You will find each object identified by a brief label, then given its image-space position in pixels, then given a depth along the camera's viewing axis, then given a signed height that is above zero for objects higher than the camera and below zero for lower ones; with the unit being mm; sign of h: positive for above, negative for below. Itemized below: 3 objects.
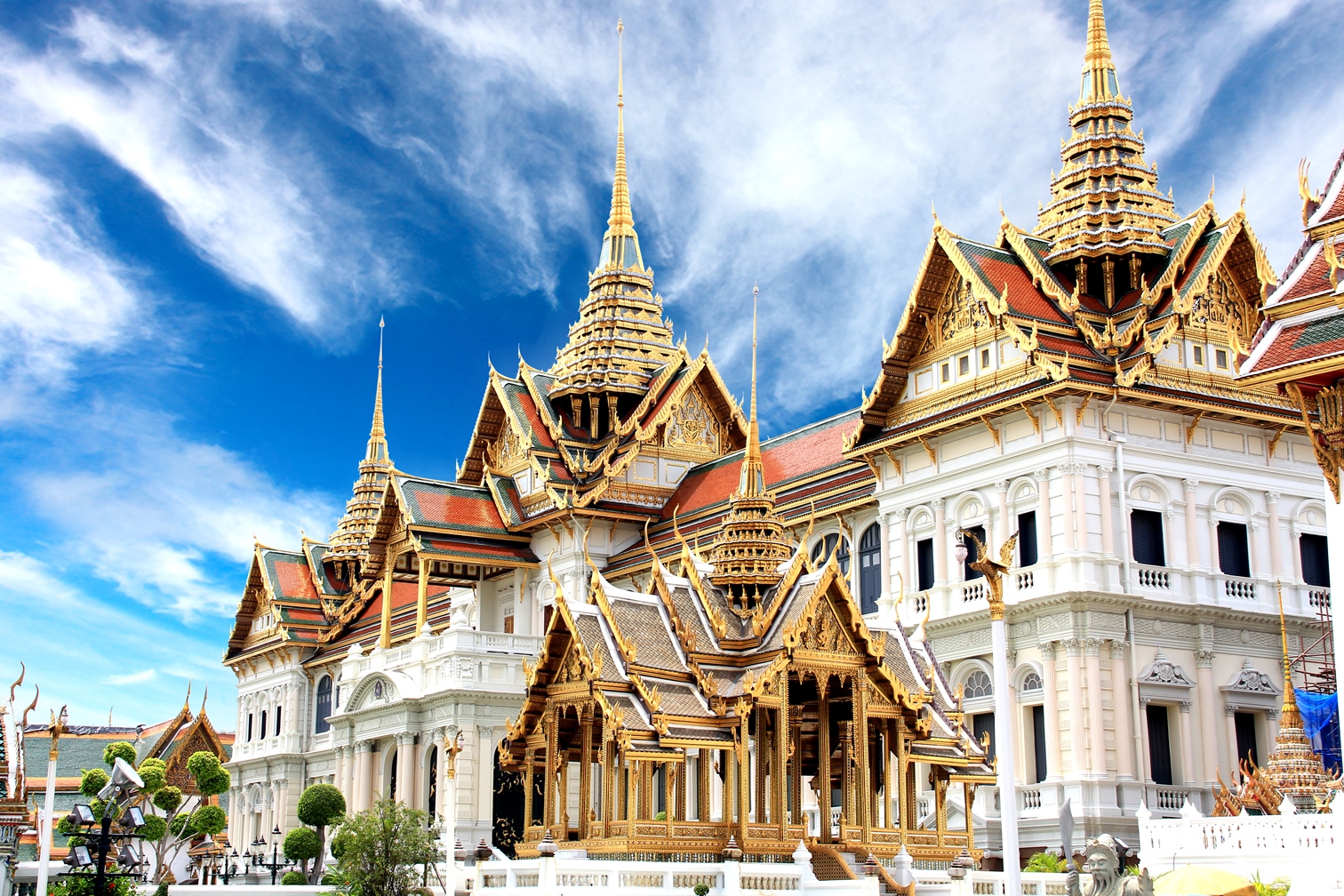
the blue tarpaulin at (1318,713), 28141 +1398
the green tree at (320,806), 40312 -159
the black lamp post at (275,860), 40375 -1626
